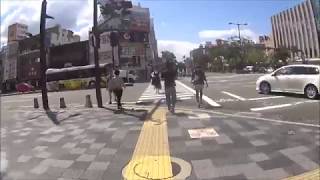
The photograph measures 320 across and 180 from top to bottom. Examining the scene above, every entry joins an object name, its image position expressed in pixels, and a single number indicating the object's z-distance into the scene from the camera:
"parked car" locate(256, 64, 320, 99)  9.11
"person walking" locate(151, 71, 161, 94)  12.56
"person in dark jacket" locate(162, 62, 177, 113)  6.79
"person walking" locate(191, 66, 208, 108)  7.81
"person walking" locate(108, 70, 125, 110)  7.41
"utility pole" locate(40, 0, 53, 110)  7.17
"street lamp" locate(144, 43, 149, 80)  31.81
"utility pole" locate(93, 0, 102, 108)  7.87
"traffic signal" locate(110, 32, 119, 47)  8.38
